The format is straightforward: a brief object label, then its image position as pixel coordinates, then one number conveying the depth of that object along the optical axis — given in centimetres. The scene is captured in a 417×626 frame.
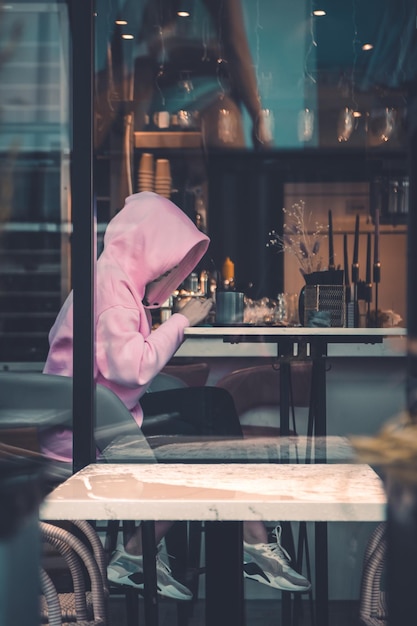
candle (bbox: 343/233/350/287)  435
